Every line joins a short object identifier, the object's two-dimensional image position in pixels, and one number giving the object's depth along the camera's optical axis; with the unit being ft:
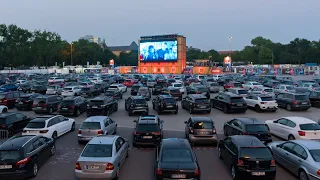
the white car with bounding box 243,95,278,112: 82.23
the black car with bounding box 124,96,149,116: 77.46
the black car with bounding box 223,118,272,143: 47.11
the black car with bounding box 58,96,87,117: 76.74
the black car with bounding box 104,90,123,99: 106.63
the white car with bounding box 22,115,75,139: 52.03
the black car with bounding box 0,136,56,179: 34.96
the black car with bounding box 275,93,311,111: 83.20
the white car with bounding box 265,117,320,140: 48.91
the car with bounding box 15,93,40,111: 89.52
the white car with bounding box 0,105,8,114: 79.01
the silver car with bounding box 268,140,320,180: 33.36
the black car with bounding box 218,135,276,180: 33.67
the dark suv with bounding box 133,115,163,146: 48.24
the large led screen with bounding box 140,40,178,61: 311.47
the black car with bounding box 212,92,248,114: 78.57
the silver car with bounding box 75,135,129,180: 33.63
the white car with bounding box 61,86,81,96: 115.96
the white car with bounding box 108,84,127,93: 121.57
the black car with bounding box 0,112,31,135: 58.34
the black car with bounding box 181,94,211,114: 78.54
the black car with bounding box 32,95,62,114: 80.64
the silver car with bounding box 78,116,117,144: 50.08
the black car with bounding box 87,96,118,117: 75.25
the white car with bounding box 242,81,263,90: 126.82
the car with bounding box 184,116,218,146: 48.57
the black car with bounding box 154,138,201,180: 30.86
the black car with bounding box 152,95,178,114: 78.95
